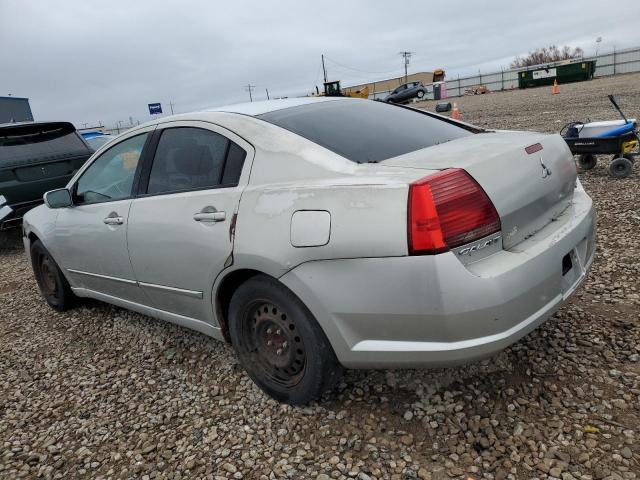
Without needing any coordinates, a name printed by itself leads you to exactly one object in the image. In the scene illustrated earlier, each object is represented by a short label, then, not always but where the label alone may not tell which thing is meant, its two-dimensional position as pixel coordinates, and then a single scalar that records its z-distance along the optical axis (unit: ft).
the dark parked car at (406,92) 105.70
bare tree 254.88
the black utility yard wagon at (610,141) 19.20
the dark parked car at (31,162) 20.68
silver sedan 6.15
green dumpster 112.98
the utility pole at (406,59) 258.74
